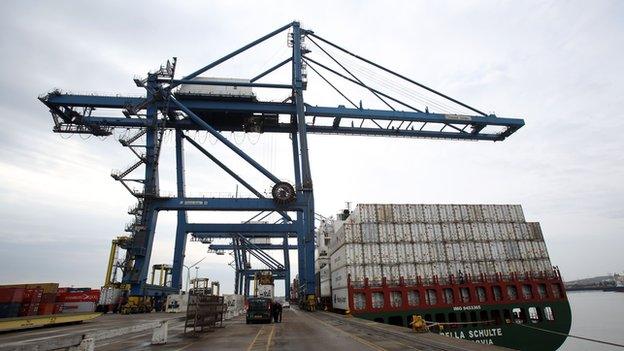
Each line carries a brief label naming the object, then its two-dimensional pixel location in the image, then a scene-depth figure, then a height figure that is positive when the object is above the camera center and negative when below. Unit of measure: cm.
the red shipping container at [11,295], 2411 +114
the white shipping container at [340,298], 2933 +5
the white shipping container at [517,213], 3412 +741
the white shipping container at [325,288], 4125 +144
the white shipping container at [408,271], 2980 +208
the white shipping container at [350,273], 2916 +202
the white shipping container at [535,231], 3356 +551
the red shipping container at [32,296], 2522 +108
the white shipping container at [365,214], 3156 +739
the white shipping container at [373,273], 2928 +200
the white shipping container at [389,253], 3017 +367
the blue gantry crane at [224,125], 3341 +1818
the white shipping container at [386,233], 3097 +548
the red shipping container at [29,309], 2482 +17
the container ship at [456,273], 2877 +184
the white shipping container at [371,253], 2998 +370
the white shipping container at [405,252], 3045 +372
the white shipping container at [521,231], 3316 +555
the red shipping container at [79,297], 3262 +115
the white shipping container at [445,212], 3297 +754
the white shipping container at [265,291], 3938 +119
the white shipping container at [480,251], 3173 +370
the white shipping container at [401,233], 3127 +547
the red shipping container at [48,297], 2614 +96
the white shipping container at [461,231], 3219 +561
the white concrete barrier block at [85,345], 832 -84
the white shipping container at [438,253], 3100 +360
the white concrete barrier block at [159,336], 1359 -111
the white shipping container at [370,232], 3077 +559
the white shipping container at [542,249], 3297 +379
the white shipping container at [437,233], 3186 +545
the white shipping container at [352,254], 2972 +364
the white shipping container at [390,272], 2945 +202
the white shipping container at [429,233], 3177 +546
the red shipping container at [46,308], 2587 +19
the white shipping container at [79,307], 3155 +25
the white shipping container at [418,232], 3158 +557
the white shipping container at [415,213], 3244 +744
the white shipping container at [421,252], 3075 +370
